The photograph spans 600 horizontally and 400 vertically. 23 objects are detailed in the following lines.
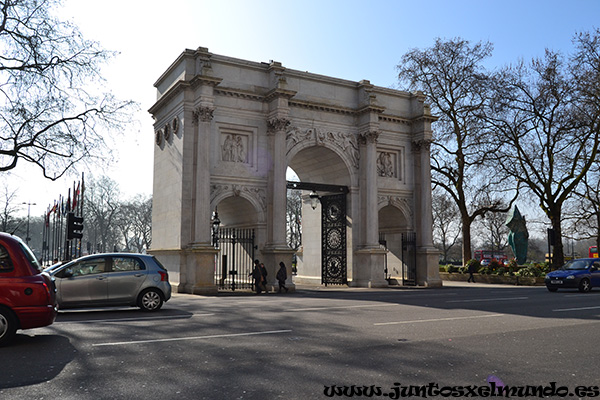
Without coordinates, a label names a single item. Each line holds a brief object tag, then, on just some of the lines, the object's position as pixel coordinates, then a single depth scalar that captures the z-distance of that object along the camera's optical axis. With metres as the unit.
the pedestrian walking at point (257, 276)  23.11
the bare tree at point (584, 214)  39.09
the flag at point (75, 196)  33.94
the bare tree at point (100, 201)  81.31
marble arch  24.19
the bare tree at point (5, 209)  52.24
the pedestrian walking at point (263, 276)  23.61
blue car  22.50
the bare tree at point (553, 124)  33.41
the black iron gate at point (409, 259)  30.19
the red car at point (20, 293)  8.25
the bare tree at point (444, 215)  65.98
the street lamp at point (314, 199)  29.69
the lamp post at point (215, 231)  26.42
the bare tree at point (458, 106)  36.22
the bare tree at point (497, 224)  72.30
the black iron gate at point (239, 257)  26.20
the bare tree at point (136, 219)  90.88
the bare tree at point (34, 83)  23.80
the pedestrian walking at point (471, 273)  35.00
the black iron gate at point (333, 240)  28.97
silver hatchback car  13.04
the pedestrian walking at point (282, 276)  23.59
